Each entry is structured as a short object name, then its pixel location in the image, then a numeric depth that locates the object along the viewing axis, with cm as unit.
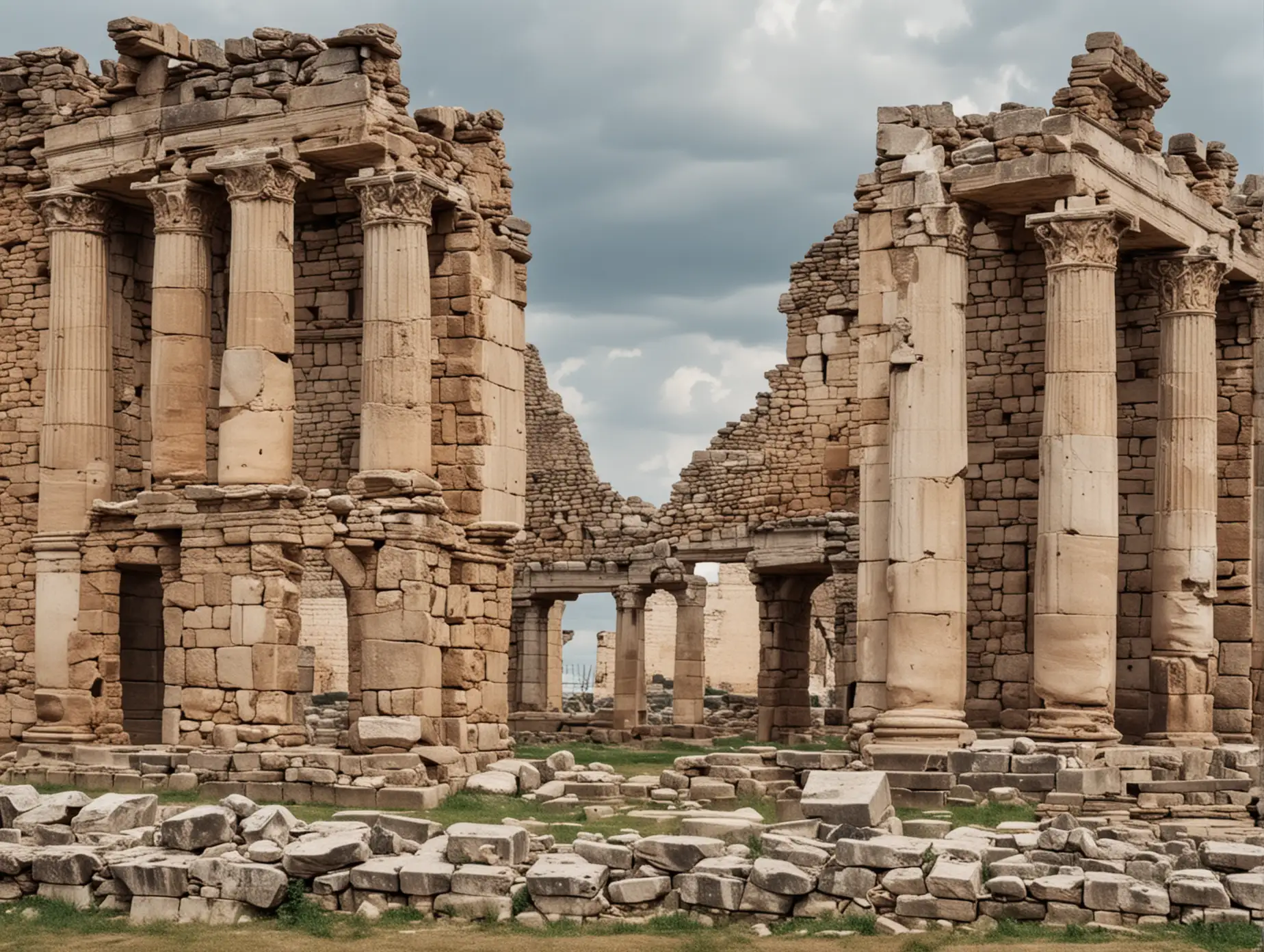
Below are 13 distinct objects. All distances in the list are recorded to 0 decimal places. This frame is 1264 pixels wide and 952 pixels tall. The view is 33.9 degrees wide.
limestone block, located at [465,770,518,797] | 2225
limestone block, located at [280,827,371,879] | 1507
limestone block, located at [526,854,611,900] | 1455
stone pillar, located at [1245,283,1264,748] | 2747
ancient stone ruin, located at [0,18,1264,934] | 2275
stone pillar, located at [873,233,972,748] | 2264
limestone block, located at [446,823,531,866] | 1530
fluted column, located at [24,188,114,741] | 2544
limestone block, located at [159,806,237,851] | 1566
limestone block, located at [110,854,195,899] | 1502
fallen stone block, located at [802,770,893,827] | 1634
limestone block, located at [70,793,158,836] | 1678
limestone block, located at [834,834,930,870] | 1452
